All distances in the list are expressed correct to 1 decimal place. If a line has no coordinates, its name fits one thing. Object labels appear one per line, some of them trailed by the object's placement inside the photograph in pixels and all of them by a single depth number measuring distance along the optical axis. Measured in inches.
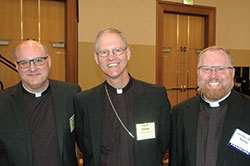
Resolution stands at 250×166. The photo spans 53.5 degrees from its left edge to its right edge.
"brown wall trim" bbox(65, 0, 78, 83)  197.0
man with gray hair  78.7
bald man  79.5
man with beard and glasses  71.6
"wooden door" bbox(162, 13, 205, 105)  249.4
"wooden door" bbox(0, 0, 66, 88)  189.0
